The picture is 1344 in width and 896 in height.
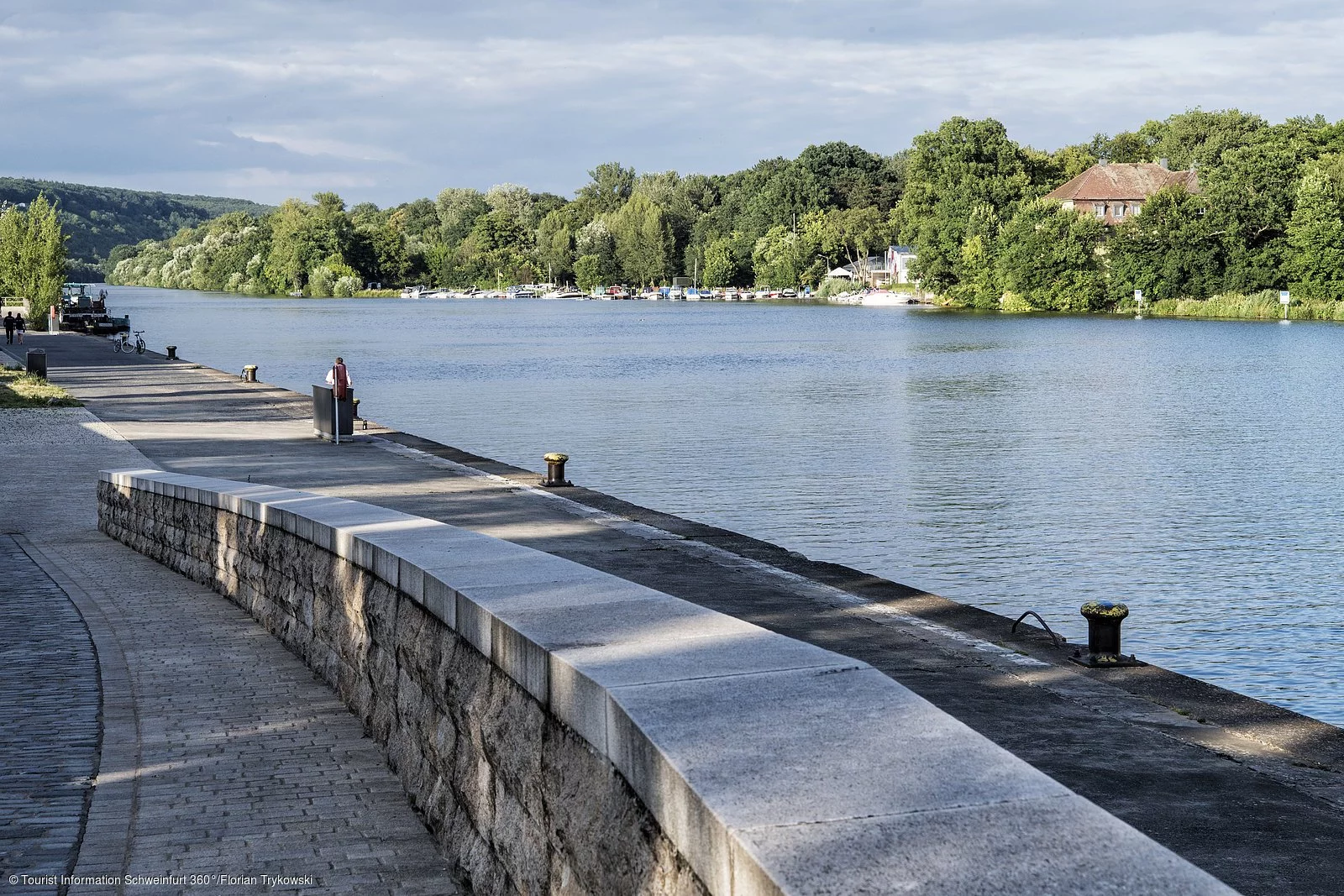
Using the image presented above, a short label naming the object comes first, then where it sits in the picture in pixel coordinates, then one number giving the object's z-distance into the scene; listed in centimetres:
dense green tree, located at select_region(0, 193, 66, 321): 7844
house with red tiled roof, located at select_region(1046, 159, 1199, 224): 14338
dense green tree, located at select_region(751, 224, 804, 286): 18100
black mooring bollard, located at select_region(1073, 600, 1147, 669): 1058
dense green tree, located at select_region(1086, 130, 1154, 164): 18312
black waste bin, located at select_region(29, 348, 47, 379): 4322
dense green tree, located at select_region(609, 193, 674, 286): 19875
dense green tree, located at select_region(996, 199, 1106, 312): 11912
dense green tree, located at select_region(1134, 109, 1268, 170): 14600
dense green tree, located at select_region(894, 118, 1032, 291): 13662
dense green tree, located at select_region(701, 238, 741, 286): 19112
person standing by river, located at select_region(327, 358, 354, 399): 2667
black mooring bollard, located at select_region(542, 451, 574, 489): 2186
